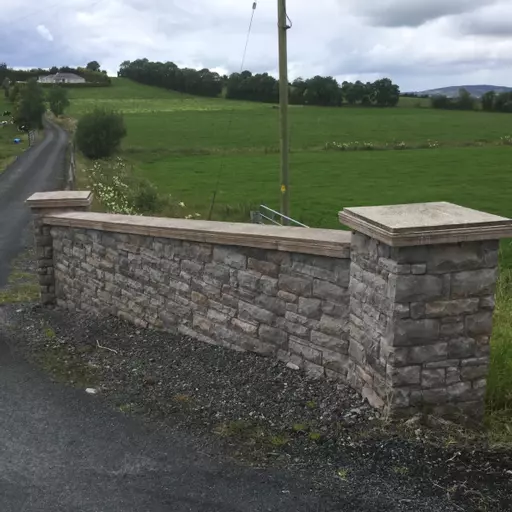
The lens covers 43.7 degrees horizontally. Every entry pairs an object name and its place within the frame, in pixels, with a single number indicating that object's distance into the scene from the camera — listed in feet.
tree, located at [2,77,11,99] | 368.79
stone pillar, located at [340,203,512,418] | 14.38
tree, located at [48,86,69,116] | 285.84
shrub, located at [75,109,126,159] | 145.59
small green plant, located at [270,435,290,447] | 15.15
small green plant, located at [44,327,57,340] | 26.30
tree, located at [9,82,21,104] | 282.66
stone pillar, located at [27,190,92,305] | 30.66
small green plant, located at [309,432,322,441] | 15.20
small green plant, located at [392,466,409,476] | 13.57
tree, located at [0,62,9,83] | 436.35
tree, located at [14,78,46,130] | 236.22
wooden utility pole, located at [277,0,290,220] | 47.26
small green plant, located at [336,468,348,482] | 13.58
